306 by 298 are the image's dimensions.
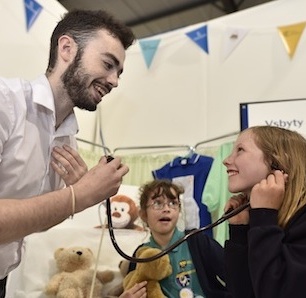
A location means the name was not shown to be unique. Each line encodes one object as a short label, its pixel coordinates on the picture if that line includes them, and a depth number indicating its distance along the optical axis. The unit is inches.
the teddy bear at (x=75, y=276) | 61.4
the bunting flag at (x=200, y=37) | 103.2
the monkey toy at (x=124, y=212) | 79.1
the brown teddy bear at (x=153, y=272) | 58.4
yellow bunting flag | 90.7
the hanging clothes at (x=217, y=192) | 79.6
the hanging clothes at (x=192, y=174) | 86.2
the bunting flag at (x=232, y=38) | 97.6
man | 42.5
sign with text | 79.2
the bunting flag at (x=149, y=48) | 108.2
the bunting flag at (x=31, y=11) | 85.1
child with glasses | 57.6
